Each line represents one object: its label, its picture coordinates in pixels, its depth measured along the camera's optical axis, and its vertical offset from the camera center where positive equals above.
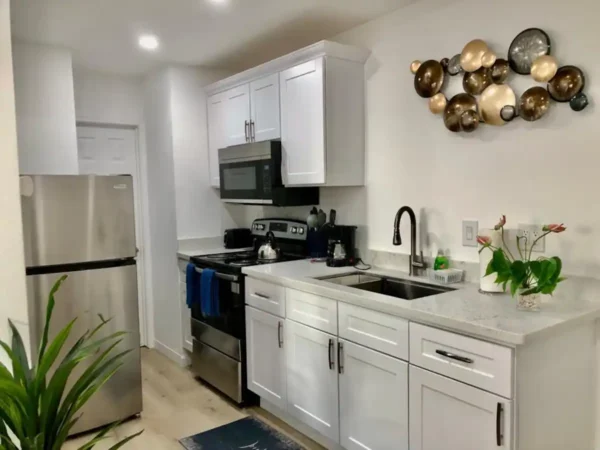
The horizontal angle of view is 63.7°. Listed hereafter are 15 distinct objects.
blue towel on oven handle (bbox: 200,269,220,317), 3.20 -0.65
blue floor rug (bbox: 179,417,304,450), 2.69 -1.40
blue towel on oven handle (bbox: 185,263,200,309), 3.45 -0.65
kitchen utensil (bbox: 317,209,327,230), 3.21 -0.18
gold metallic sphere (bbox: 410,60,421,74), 2.63 +0.68
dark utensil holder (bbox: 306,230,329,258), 3.26 -0.34
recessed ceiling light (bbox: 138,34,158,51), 3.15 +1.04
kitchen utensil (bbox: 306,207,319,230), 3.19 -0.18
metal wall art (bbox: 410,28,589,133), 2.02 +0.48
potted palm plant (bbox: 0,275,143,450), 1.33 -0.57
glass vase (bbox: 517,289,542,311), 1.87 -0.44
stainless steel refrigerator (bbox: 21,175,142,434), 2.66 -0.37
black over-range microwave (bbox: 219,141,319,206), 3.20 +0.11
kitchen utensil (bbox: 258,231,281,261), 3.36 -0.40
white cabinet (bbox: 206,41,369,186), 2.84 +0.50
